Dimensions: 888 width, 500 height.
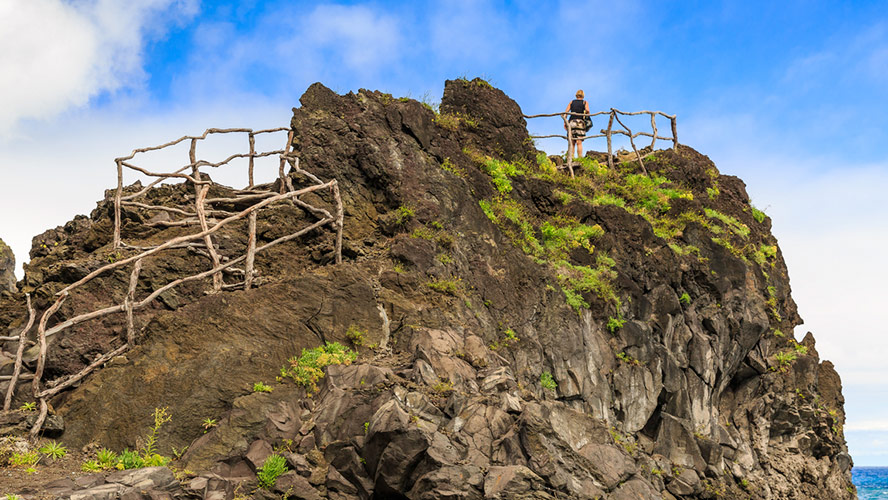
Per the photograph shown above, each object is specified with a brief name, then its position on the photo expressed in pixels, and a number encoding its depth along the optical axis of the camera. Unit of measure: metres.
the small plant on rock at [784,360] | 20.69
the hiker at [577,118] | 25.27
